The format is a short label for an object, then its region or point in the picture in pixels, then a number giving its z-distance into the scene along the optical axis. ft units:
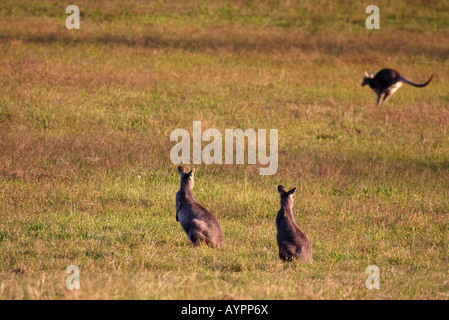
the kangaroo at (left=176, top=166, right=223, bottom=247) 53.57
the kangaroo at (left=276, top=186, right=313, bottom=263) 50.24
